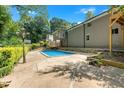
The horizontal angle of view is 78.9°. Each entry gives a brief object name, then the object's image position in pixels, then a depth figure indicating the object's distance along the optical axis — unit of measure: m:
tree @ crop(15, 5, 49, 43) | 6.23
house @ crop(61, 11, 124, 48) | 7.39
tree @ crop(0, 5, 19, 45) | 6.70
